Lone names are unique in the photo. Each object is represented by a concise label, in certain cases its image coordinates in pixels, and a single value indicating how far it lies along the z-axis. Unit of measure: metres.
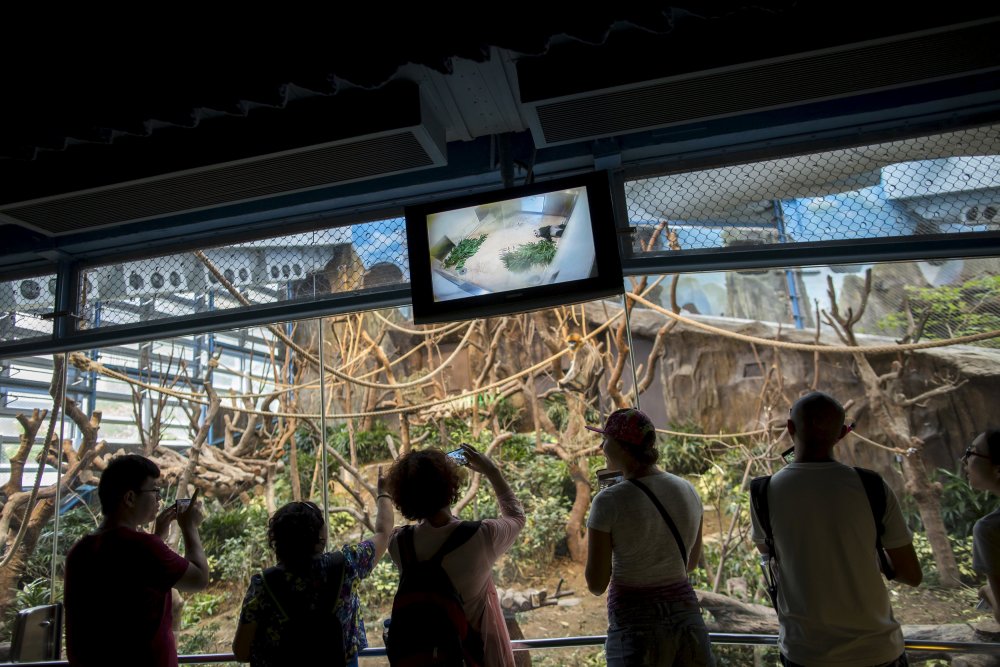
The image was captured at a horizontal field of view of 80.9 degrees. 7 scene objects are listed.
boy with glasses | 1.49
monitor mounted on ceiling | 2.02
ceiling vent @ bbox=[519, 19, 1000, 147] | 1.73
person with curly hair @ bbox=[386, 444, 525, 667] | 1.38
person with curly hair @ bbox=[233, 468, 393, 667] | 1.37
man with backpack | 1.30
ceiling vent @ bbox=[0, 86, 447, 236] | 1.99
